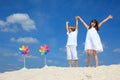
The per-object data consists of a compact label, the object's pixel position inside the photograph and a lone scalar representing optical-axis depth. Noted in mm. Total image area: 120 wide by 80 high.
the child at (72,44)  6174
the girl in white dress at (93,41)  5438
